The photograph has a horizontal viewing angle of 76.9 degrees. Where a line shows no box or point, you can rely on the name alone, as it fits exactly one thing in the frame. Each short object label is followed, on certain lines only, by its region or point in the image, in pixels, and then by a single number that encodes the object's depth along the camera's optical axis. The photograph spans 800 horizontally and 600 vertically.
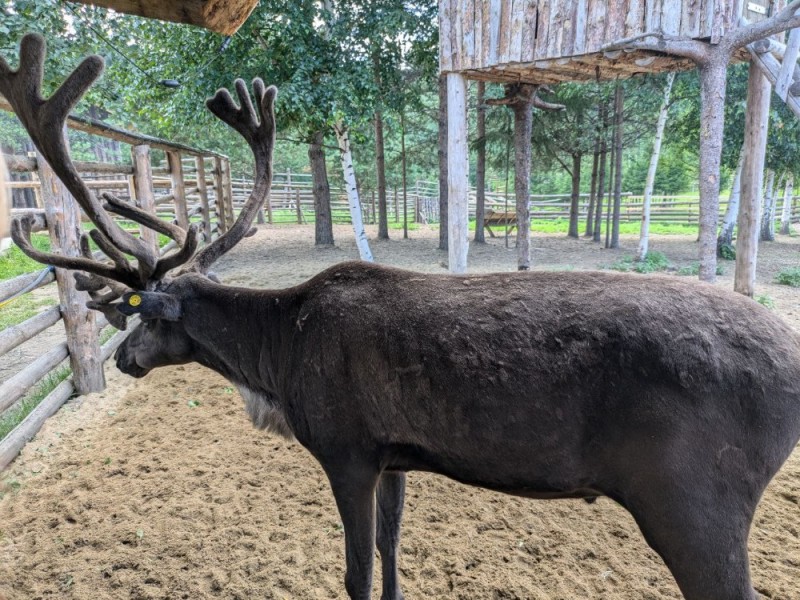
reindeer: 1.88
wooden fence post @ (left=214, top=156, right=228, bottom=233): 15.98
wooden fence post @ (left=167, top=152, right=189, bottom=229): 10.36
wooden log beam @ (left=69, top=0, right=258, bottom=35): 2.24
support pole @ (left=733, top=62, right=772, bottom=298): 7.16
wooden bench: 18.20
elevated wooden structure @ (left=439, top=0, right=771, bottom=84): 5.90
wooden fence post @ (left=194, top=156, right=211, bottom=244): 13.22
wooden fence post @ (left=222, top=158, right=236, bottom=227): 17.70
